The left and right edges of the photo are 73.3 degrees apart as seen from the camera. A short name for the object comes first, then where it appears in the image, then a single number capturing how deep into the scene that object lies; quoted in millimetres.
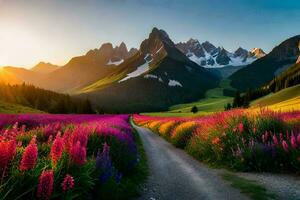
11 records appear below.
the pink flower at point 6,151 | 2692
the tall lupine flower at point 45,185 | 2707
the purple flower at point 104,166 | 4809
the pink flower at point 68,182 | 3096
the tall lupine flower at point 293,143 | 7516
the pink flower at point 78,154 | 3856
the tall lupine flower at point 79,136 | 4450
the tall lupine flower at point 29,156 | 2801
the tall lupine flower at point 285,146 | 7593
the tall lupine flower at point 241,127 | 9230
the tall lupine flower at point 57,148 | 3346
